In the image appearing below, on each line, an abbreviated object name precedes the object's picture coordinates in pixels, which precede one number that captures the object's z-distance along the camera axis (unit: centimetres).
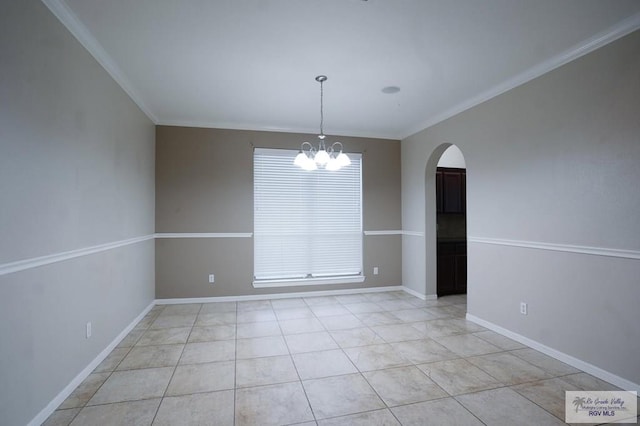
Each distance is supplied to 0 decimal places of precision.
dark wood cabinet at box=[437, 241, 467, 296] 515
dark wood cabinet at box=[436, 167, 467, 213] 533
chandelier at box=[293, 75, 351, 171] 330
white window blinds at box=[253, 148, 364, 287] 503
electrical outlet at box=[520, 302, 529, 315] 323
